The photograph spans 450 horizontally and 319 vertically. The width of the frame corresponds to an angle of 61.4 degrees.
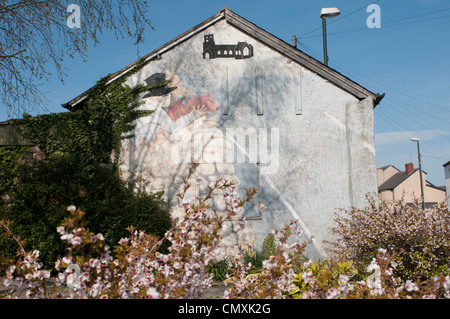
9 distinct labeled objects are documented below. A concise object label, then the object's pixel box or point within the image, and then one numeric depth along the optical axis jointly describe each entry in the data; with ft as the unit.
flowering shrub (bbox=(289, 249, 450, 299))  10.50
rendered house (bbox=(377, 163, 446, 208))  154.71
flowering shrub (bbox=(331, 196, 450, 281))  19.84
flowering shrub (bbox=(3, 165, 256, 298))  9.60
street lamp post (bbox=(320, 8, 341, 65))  46.78
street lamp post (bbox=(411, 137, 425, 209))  90.94
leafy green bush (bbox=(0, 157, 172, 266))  28.63
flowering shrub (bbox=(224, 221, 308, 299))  11.30
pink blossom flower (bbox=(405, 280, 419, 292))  10.31
